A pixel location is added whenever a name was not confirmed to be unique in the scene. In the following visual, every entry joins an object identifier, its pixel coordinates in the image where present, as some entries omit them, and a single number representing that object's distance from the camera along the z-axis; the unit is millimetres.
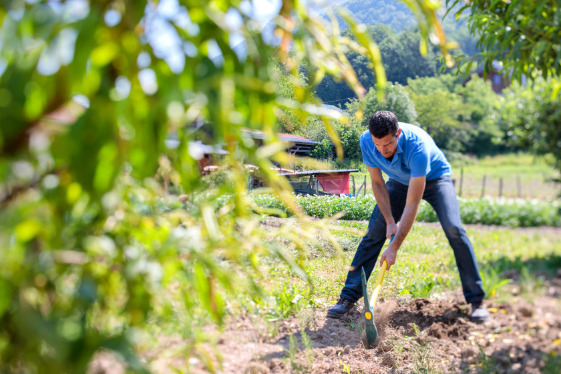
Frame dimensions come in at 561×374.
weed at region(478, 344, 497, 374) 2699
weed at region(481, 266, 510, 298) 3924
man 3051
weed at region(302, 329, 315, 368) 2385
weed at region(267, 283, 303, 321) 2598
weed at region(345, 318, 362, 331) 2975
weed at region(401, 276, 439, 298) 3520
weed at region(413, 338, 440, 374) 2590
